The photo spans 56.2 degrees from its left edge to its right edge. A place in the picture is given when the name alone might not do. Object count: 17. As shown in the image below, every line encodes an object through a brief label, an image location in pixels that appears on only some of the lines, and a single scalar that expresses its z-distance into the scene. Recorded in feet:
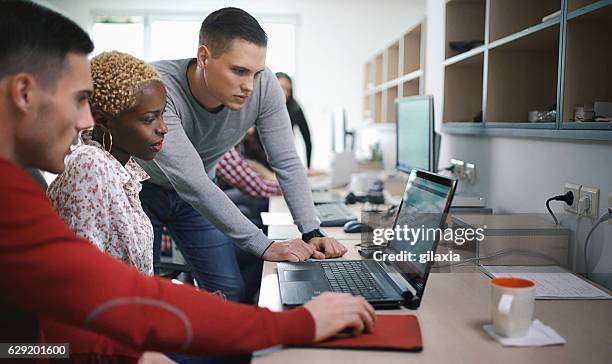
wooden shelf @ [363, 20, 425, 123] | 12.69
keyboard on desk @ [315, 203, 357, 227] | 7.13
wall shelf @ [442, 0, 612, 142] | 4.93
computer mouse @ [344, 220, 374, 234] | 6.61
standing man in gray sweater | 5.24
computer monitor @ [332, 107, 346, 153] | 14.13
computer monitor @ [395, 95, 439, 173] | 7.20
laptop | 3.87
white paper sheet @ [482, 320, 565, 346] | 3.19
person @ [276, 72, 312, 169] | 13.35
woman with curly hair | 3.78
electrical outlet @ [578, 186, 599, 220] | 4.80
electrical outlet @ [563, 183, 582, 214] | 5.11
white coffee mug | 3.19
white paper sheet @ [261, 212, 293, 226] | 7.14
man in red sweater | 2.49
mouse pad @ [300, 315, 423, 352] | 3.09
